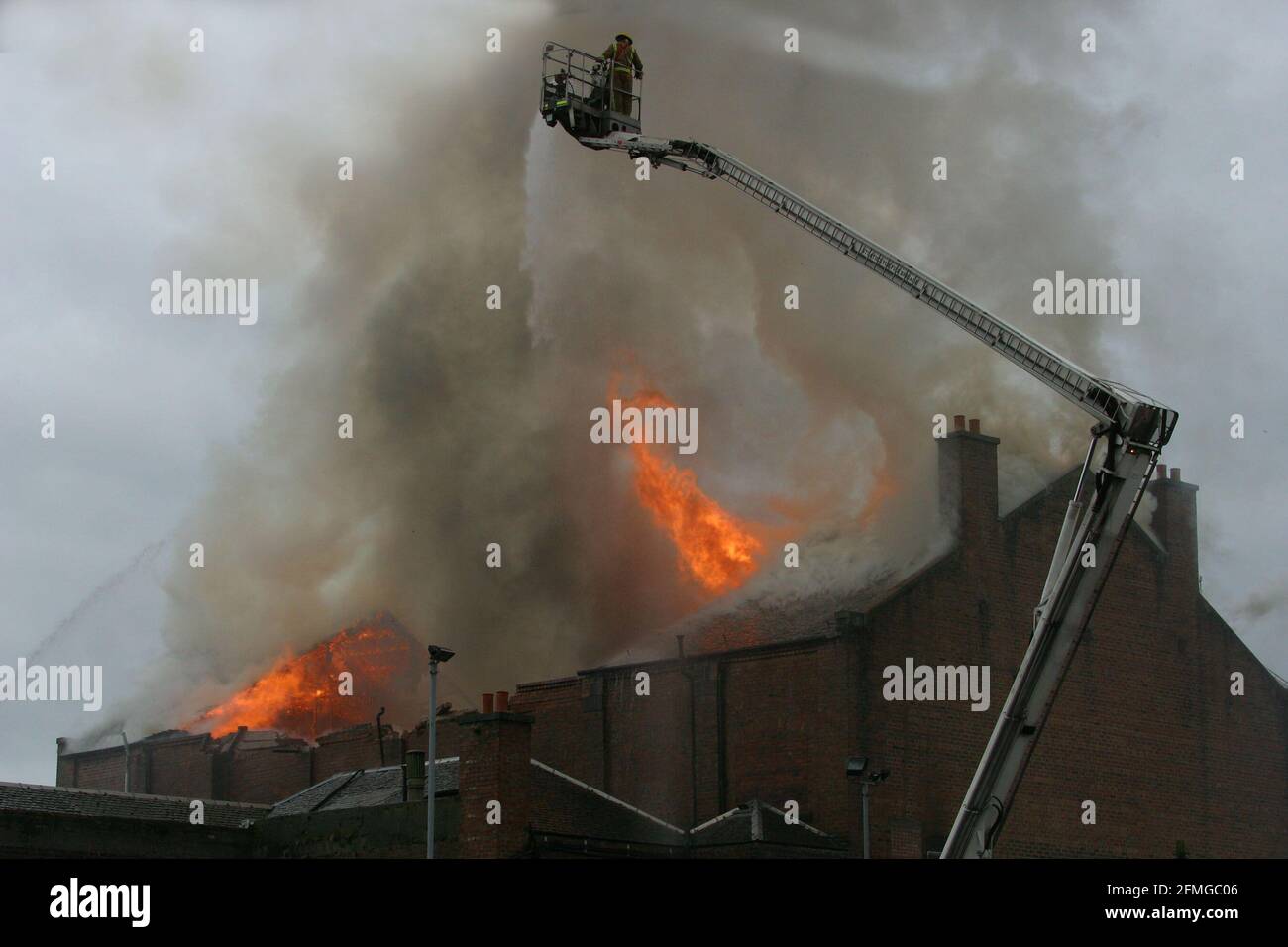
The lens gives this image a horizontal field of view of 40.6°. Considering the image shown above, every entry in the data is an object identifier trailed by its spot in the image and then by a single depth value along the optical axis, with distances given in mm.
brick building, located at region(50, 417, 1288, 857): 47312
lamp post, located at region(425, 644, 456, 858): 34969
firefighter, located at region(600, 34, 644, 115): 43281
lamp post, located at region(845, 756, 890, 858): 37875
